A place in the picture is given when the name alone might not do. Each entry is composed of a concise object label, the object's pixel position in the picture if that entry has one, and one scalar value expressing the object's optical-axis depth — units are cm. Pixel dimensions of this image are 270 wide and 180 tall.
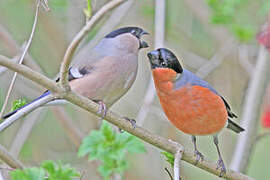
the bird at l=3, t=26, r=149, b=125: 599
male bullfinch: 538
